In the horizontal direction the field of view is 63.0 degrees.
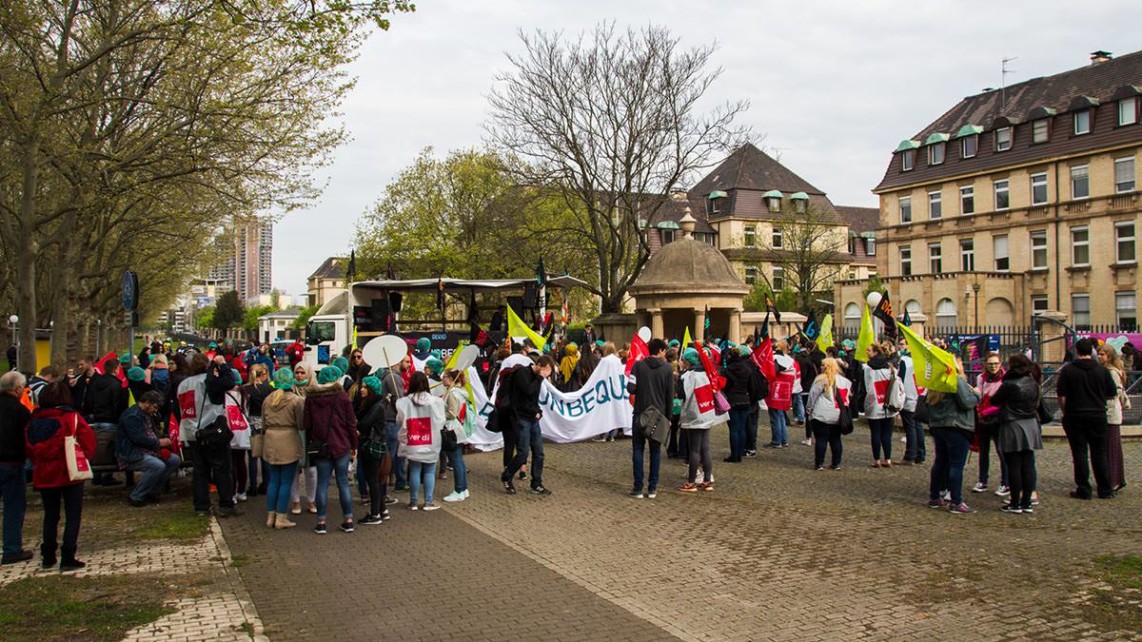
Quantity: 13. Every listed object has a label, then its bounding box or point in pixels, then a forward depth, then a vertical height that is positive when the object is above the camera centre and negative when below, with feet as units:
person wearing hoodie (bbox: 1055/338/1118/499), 35.35 -2.60
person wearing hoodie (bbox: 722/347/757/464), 45.70 -2.42
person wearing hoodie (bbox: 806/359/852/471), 41.55 -2.30
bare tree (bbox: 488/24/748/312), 113.91 +26.88
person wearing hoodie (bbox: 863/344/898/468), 43.27 -2.54
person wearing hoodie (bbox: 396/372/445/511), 33.96 -2.69
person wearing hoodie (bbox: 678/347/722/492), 37.68 -2.84
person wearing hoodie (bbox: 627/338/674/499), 37.11 -1.84
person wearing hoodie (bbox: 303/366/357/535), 30.43 -2.42
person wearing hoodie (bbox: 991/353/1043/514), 33.22 -3.13
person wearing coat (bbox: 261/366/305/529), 31.09 -2.83
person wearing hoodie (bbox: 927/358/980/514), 33.24 -2.92
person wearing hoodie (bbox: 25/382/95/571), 26.03 -3.06
